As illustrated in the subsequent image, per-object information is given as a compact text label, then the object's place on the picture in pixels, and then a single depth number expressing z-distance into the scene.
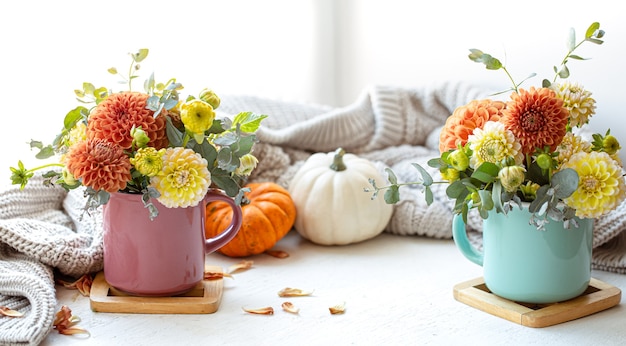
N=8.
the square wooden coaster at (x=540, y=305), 1.21
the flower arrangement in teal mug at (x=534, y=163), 1.16
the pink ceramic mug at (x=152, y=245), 1.22
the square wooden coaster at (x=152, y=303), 1.23
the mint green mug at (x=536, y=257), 1.20
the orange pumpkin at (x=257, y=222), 1.39
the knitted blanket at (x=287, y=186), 1.22
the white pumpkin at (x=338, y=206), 1.43
